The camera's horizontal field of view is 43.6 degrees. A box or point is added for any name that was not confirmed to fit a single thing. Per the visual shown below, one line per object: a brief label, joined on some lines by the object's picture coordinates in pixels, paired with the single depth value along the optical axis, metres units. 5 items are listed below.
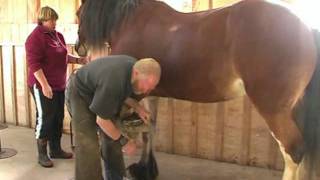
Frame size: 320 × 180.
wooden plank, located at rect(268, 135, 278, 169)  3.17
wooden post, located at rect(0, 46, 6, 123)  4.59
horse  2.19
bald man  2.00
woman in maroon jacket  3.09
